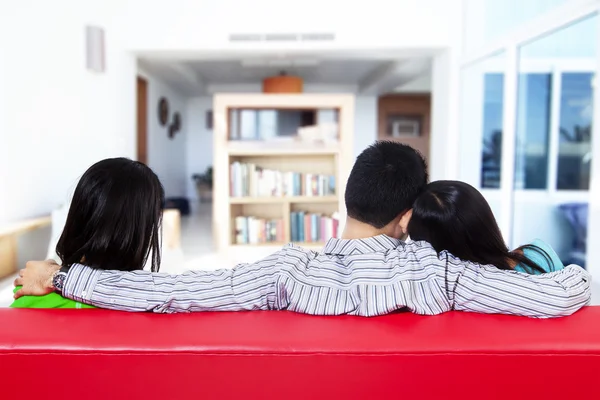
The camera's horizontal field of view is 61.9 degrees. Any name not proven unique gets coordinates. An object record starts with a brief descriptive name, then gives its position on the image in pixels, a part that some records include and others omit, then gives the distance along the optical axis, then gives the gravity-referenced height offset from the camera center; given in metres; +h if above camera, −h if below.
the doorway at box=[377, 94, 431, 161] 9.29 +0.68
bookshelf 4.69 -0.23
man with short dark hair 0.91 -0.24
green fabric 1.00 -0.30
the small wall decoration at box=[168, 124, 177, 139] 8.68 +0.40
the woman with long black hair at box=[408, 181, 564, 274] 1.11 -0.16
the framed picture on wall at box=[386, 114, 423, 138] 9.34 +0.56
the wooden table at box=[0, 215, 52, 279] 3.01 -0.56
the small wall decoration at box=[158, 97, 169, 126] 8.02 +0.69
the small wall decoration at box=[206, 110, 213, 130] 10.10 +0.68
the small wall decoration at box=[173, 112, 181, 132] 8.99 +0.59
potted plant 9.70 -0.59
